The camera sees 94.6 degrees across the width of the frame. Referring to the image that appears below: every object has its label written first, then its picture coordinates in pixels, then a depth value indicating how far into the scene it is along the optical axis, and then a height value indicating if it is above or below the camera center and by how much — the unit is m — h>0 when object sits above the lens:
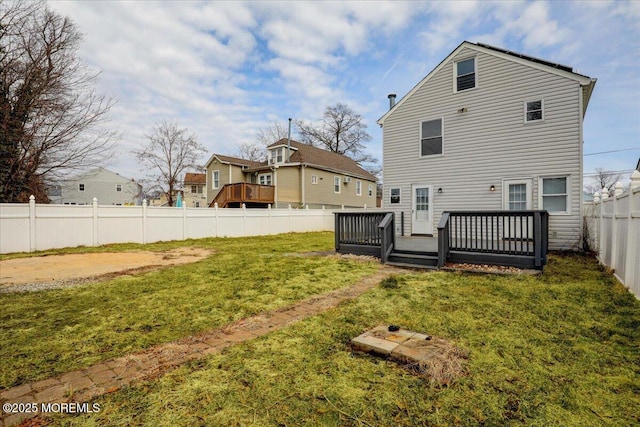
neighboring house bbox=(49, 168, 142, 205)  35.56 +2.62
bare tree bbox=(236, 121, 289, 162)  34.81 +8.31
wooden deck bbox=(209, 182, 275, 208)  19.61 +1.00
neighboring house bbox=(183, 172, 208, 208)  38.06 +2.71
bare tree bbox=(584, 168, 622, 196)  35.44 +3.67
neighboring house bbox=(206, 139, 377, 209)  21.30 +2.53
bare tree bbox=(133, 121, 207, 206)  26.30 +5.02
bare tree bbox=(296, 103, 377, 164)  33.97 +9.10
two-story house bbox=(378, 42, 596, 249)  8.81 +2.29
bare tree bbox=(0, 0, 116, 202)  12.41 +4.81
